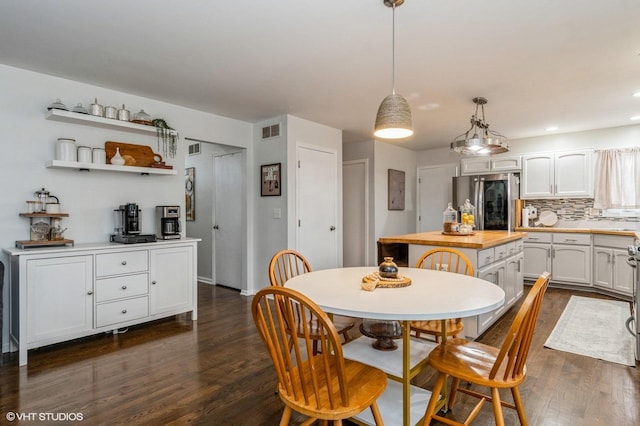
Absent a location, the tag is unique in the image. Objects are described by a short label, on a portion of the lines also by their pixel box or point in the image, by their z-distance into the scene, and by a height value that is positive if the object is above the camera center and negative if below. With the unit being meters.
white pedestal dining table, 1.46 -0.40
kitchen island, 2.98 -0.39
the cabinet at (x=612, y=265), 4.36 -0.67
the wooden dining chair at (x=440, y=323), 2.06 -0.68
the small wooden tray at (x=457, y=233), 3.66 -0.22
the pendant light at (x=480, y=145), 3.31 +0.66
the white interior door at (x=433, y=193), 6.59 +0.38
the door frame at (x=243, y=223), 4.72 -0.13
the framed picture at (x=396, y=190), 6.20 +0.42
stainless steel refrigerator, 5.52 +0.24
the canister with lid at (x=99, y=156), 3.26 +0.54
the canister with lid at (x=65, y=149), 3.04 +0.56
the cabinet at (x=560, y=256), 4.90 -0.63
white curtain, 4.82 +0.48
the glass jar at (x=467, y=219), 3.88 -0.07
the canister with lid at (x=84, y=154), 3.15 +0.53
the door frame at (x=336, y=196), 4.45 +0.21
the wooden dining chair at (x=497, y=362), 1.40 -0.68
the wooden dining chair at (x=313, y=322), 2.02 -0.68
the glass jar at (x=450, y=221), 3.76 -0.09
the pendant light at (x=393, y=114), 2.01 +0.57
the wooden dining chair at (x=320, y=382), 1.25 -0.69
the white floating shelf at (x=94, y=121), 2.97 +0.84
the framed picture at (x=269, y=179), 4.44 +0.44
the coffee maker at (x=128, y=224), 3.33 -0.11
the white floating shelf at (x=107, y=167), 2.98 +0.42
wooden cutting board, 3.46 +0.62
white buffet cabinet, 2.64 -0.65
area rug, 2.83 -1.11
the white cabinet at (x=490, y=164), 5.68 +0.82
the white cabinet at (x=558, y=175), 5.10 +0.58
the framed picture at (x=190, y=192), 5.70 +0.35
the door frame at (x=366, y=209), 5.90 +0.07
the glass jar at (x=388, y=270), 1.99 -0.32
